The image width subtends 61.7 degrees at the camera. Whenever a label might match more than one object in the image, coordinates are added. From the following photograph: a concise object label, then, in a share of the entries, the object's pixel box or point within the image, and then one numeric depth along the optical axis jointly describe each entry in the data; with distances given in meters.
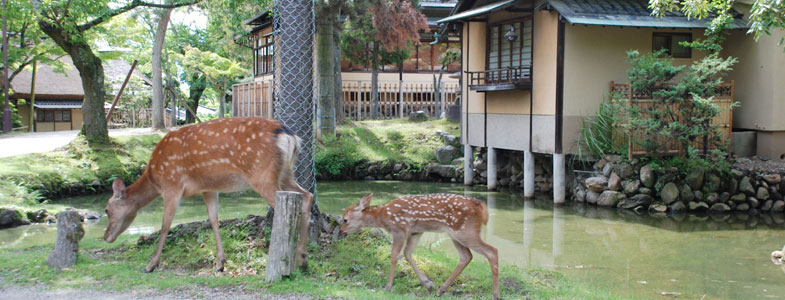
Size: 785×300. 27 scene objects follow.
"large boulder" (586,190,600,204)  15.93
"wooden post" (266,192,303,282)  6.07
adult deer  6.56
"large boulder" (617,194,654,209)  15.11
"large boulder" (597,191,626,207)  15.43
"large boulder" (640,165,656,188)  15.08
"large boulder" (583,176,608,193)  15.75
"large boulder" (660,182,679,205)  14.92
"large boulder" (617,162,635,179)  15.33
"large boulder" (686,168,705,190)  14.80
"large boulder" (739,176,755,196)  14.81
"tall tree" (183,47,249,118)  31.69
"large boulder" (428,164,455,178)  21.09
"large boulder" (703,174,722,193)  14.87
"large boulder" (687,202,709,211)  14.86
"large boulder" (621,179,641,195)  15.23
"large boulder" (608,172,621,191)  15.52
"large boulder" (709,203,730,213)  14.86
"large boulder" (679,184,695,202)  14.94
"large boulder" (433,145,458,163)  21.85
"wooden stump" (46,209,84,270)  6.89
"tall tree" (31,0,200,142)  16.97
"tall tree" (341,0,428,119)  21.53
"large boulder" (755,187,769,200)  14.80
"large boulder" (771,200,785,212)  14.77
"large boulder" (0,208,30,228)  12.24
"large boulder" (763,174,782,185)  14.74
